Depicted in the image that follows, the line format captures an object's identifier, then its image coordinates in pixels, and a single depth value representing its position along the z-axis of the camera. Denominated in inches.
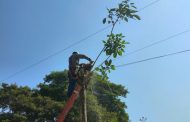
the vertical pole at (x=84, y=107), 164.8
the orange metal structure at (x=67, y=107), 161.7
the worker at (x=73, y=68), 179.7
